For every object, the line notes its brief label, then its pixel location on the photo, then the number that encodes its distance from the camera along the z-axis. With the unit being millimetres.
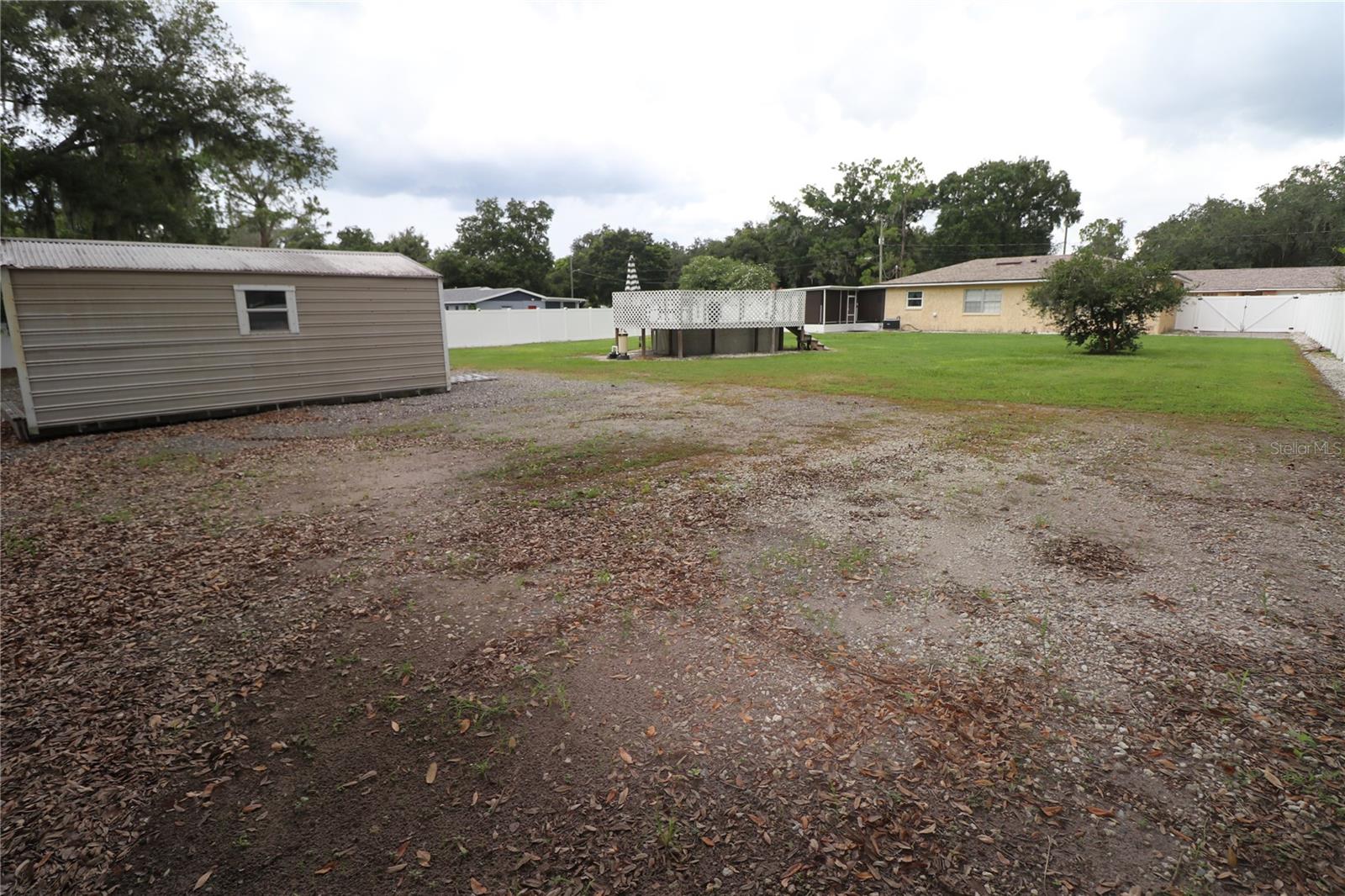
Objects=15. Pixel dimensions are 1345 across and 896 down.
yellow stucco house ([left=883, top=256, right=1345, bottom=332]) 30859
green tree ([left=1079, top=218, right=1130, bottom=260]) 55094
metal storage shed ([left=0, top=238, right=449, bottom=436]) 8453
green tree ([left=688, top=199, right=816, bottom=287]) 54375
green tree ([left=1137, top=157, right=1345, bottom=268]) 44344
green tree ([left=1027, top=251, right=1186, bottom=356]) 16328
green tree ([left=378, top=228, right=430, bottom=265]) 50344
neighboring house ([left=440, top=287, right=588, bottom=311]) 37375
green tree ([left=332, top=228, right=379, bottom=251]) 49906
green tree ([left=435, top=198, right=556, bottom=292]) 48500
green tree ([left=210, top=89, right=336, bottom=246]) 18375
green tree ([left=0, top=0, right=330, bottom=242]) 14992
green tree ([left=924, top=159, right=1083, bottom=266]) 56125
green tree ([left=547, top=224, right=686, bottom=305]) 55625
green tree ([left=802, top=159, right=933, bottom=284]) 50875
